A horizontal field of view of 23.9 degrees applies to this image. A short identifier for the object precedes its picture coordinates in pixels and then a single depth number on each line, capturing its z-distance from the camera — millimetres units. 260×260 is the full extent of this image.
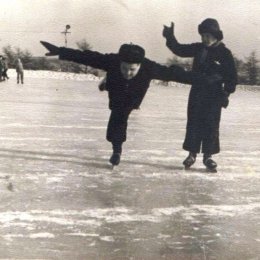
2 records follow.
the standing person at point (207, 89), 6648
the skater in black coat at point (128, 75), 6143
